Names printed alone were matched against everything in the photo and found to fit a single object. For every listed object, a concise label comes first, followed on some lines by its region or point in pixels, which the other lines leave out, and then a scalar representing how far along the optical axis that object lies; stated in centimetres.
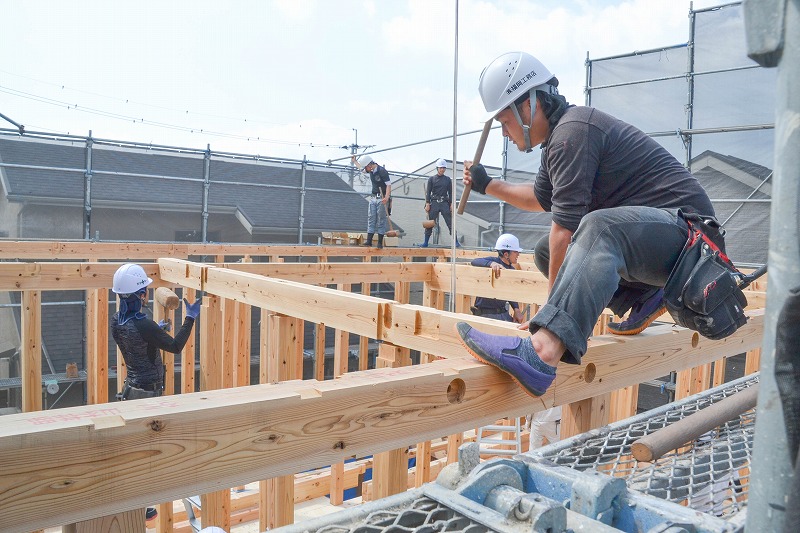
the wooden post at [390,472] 287
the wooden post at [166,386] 461
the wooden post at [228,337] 513
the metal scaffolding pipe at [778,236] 63
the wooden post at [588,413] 295
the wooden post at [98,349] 581
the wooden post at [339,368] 587
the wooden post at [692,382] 515
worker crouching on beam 215
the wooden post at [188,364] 617
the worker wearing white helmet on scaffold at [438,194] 1369
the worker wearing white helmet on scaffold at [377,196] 1304
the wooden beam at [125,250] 766
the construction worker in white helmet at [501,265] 715
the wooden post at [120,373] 637
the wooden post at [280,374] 350
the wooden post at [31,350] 523
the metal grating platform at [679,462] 145
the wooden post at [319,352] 673
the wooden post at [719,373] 526
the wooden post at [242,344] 524
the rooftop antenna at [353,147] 2844
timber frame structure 141
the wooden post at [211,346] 510
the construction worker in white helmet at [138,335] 547
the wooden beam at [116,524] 155
